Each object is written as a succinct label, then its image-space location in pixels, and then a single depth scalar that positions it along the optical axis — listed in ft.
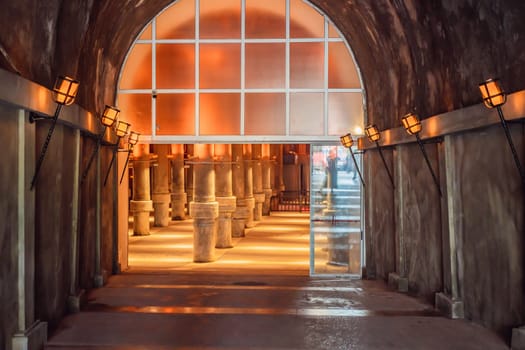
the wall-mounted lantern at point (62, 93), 20.29
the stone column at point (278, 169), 123.35
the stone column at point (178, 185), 82.03
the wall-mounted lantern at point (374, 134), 33.09
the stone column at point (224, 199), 58.49
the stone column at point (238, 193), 67.31
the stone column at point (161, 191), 79.05
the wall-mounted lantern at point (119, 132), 32.81
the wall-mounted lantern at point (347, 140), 35.73
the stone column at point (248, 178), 73.51
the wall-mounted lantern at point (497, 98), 17.52
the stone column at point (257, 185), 87.86
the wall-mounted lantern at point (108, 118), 29.01
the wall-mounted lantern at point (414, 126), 25.54
